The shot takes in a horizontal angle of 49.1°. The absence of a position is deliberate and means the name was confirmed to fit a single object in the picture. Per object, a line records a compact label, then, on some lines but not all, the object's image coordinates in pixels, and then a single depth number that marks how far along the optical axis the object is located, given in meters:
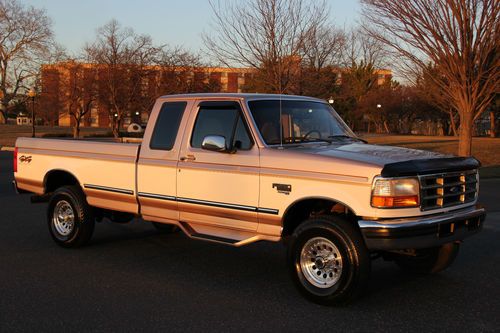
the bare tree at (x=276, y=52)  18.39
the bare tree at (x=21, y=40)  58.38
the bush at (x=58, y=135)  42.91
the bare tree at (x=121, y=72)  35.81
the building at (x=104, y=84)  35.91
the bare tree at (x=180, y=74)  35.53
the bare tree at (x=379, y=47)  17.95
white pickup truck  4.95
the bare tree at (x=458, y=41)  15.80
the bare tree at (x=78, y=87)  38.12
